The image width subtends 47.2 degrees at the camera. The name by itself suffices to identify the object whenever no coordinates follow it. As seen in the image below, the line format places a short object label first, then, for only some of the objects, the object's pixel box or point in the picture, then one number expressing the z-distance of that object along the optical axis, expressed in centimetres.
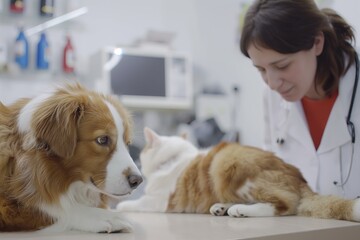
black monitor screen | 379
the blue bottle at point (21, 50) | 355
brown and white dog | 100
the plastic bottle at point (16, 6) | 359
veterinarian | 156
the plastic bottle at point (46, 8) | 370
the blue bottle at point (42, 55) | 363
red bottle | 376
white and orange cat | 136
